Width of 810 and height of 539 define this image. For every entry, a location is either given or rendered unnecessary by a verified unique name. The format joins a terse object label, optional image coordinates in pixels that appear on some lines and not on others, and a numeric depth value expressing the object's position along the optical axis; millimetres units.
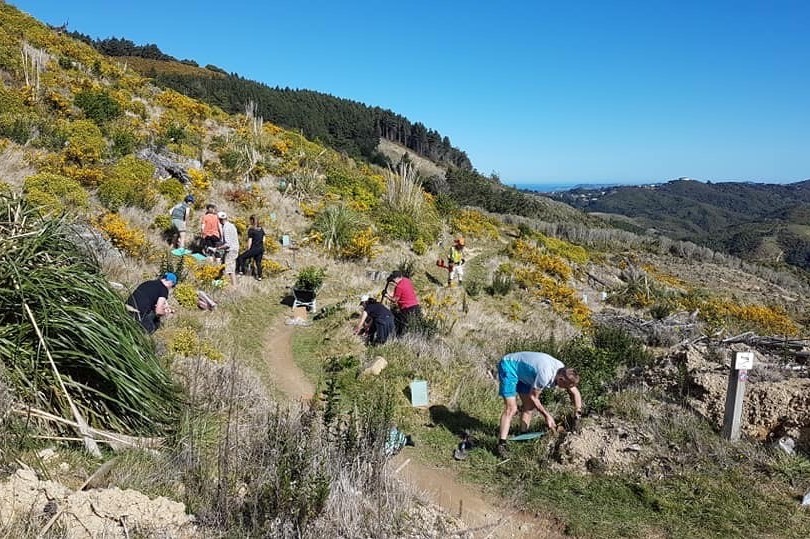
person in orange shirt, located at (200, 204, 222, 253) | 12258
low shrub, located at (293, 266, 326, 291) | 11484
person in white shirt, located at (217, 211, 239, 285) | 11586
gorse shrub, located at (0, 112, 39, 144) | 13875
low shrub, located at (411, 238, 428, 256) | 17703
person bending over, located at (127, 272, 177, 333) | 7133
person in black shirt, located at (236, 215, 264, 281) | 12195
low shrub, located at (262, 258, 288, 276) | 13008
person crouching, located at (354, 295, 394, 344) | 8875
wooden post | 5840
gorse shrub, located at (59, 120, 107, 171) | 14352
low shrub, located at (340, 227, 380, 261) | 15484
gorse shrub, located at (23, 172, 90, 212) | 11008
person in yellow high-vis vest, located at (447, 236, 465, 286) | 14792
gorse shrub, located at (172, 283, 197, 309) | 9234
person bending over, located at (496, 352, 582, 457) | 5863
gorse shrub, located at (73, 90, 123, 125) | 17420
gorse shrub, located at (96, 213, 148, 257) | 10797
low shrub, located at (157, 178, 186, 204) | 15229
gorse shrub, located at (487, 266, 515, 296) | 15906
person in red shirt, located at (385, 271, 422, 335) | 9492
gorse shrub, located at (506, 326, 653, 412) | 6945
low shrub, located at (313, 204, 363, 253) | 15875
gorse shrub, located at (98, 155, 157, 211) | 13172
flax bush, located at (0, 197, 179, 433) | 3826
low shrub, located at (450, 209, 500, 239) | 22853
